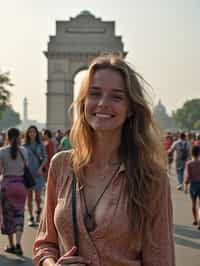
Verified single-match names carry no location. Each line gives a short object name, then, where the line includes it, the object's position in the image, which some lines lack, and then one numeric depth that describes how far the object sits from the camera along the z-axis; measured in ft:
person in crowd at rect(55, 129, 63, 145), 68.28
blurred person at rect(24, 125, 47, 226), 32.19
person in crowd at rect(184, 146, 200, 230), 31.45
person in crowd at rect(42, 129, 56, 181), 42.96
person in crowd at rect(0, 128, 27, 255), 24.54
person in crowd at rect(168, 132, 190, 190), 49.26
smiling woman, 7.16
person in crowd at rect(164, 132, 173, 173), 60.70
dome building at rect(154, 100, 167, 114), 560.53
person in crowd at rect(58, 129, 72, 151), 44.45
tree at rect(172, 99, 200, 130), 396.37
